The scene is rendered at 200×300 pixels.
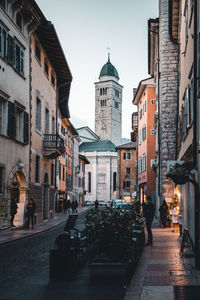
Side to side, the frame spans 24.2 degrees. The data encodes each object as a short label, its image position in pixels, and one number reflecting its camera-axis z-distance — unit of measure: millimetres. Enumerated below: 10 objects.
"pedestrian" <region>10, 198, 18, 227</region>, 23062
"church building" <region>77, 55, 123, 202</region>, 112438
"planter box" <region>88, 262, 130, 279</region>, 8891
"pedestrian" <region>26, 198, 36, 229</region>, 24284
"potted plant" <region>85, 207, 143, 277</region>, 8914
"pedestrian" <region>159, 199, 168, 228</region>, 24125
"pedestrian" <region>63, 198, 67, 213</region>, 54125
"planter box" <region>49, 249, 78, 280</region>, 9148
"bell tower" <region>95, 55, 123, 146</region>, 144250
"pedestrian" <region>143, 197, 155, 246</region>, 16172
